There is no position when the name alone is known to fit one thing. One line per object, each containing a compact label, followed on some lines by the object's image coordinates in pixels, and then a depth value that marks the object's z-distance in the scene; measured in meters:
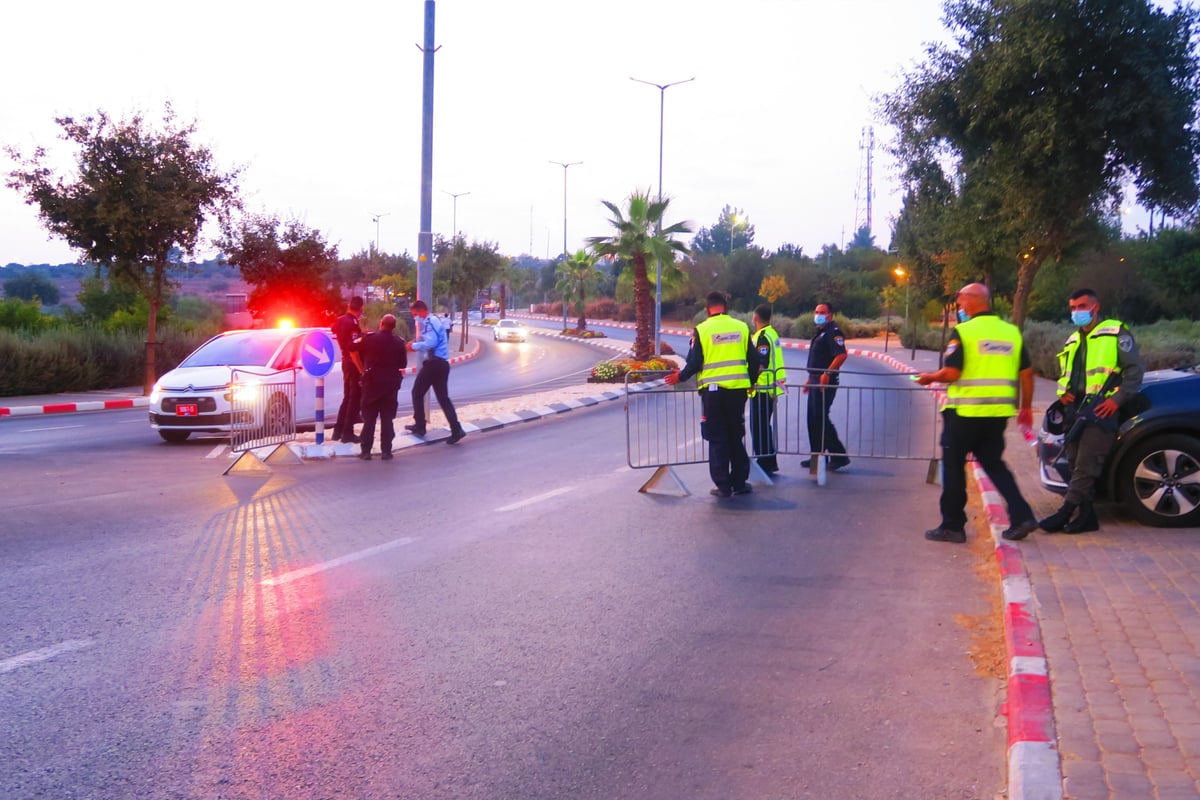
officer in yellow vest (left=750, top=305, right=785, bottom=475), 11.34
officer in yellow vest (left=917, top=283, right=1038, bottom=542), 7.82
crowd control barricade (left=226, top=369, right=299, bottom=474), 13.11
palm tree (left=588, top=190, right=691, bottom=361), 32.56
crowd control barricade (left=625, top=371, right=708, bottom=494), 10.62
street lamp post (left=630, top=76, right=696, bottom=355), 33.97
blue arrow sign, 13.14
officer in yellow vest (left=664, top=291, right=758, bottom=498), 10.14
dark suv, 8.07
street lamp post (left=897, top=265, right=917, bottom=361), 41.26
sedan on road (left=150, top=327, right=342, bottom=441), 13.90
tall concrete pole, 17.36
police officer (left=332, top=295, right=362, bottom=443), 14.41
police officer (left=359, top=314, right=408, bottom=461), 13.27
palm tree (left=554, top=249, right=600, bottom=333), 71.94
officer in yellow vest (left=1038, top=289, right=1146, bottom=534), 7.91
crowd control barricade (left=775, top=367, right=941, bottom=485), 11.62
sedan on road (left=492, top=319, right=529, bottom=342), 63.78
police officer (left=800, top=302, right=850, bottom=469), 11.80
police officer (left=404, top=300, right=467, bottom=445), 14.33
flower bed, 28.75
